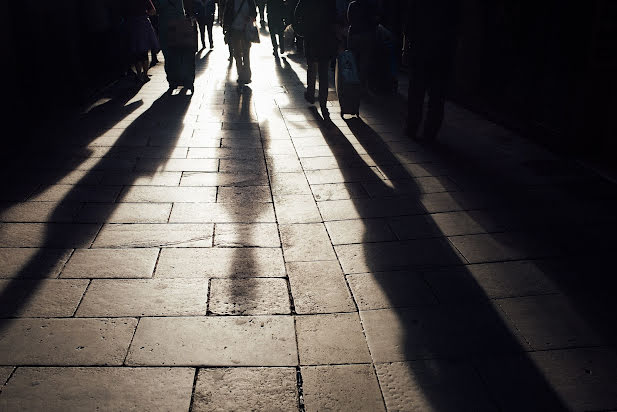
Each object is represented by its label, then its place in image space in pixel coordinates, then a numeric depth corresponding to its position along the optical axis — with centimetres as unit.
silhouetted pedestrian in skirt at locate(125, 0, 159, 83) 988
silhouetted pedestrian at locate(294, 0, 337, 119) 762
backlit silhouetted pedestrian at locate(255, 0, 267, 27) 2197
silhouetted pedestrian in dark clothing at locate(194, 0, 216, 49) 1708
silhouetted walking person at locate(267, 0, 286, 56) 1514
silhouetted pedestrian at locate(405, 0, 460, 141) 619
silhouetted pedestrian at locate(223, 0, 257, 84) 1011
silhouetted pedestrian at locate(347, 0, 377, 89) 843
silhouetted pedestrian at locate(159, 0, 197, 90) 949
